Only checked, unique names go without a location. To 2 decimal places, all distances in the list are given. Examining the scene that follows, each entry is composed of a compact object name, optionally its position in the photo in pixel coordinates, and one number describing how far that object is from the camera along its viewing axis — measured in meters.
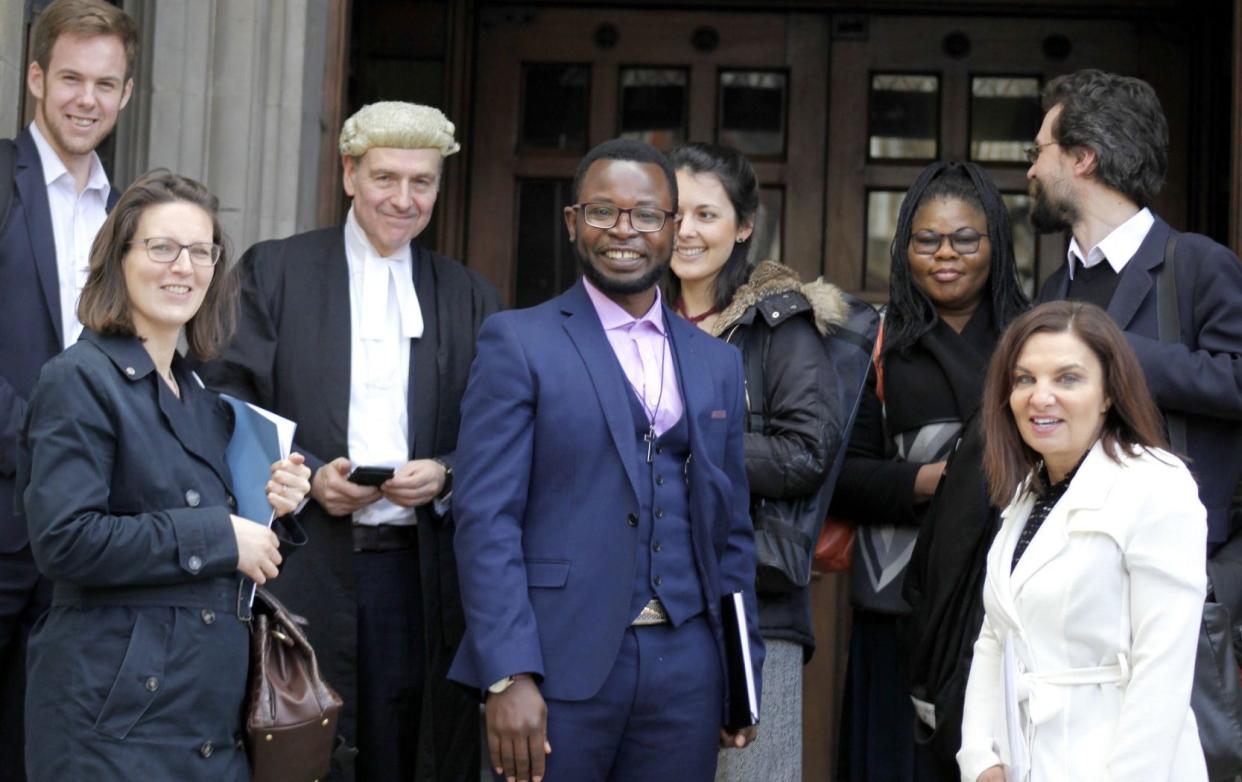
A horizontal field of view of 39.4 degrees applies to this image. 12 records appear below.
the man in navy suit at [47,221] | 3.98
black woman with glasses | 4.51
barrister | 4.38
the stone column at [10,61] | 4.30
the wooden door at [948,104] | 6.61
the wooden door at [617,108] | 6.66
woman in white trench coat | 3.32
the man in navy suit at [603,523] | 3.46
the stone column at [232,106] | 5.17
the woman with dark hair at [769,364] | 4.20
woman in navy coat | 3.18
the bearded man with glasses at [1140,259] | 3.97
